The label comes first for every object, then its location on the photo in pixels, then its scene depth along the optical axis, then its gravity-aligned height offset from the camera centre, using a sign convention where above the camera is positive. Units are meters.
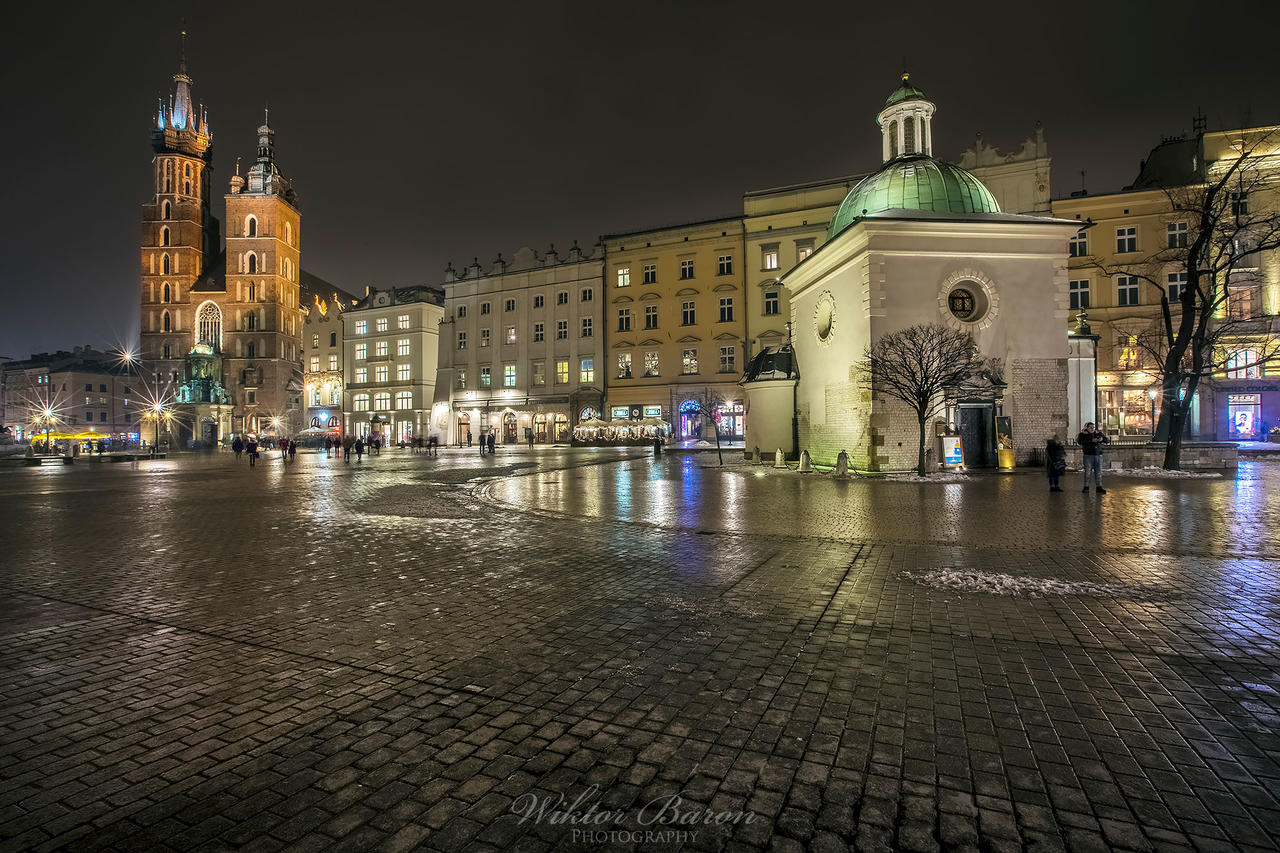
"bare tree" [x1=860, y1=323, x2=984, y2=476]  21.41 +2.20
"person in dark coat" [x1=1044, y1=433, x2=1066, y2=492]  16.52 -0.99
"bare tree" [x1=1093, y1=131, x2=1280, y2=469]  21.22 +4.29
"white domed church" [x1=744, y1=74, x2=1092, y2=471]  23.75 +4.86
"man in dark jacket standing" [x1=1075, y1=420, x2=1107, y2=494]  15.62 -0.65
